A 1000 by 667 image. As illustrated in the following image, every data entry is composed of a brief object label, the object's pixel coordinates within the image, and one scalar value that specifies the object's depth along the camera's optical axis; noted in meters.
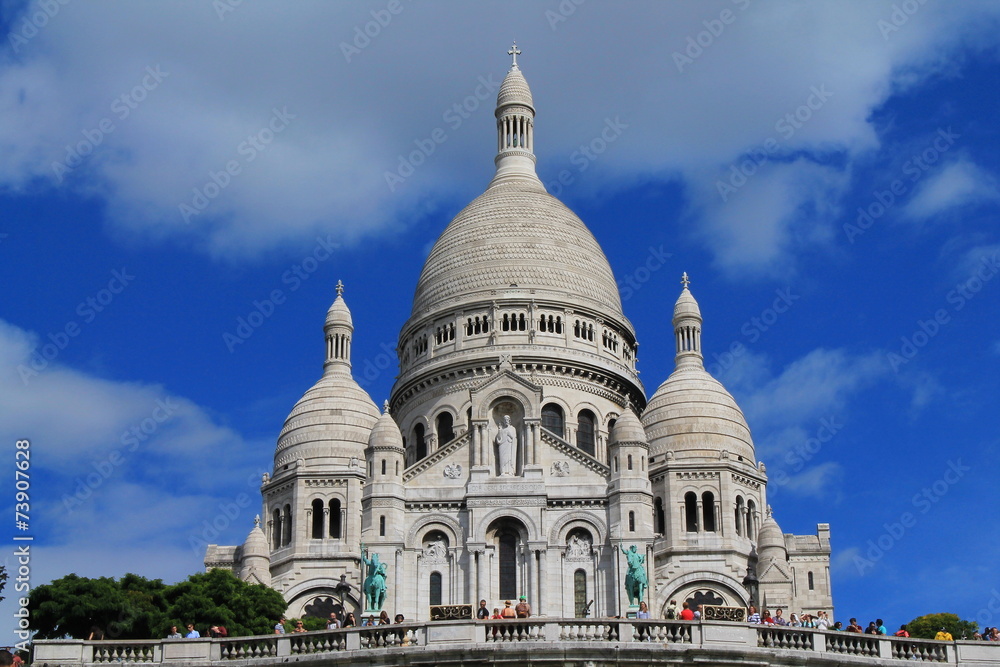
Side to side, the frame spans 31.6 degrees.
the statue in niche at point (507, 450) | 74.94
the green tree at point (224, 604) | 62.03
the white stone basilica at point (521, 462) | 72.62
